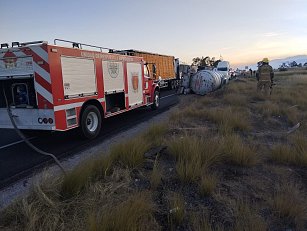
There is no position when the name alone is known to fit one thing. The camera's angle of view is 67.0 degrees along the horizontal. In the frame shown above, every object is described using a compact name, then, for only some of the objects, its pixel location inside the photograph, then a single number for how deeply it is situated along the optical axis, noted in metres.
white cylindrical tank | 17.26
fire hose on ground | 6.08
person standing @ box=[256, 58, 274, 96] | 12.88
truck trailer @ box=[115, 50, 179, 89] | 19.95
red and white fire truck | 5.78
